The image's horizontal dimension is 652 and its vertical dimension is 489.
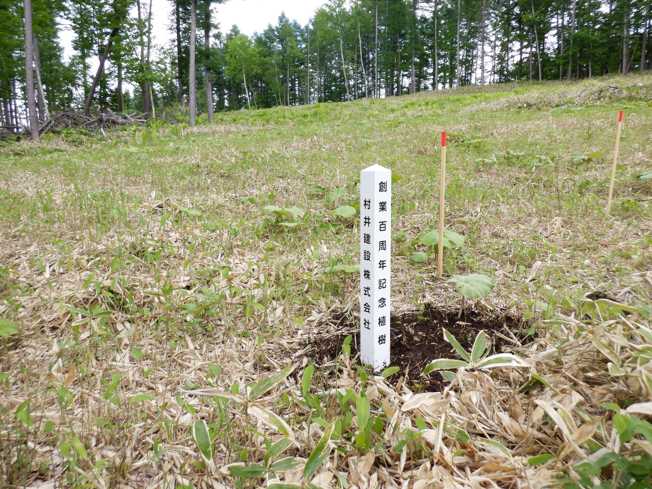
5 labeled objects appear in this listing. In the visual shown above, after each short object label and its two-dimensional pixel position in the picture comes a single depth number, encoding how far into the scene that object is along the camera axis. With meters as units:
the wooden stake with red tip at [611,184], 3.68
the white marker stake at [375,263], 1.88
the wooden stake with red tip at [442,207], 2.55
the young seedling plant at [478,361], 1.72
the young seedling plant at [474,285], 2.11
